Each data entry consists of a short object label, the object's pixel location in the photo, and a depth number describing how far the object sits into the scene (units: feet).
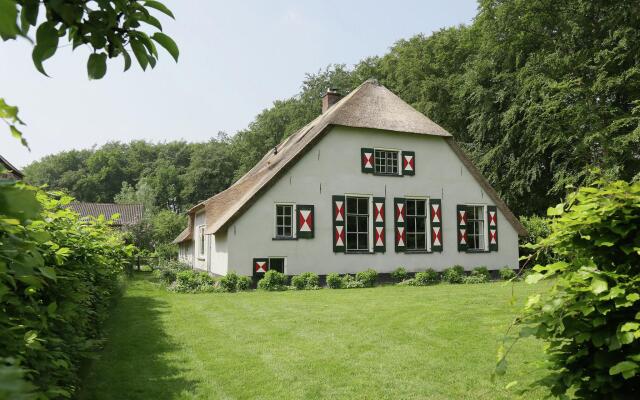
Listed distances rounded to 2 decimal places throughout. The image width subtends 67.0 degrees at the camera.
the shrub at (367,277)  47.26
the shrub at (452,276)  50.57
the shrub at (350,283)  46.52
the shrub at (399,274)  49.83
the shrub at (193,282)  43.75
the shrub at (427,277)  48.67
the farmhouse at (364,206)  47.06
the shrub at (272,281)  44.47
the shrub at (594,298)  7.50
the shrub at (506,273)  53.78
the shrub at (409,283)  48.55
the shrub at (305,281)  45.47
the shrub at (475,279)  50.98
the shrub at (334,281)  46.21
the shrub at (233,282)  43.88
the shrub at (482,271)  52.85
